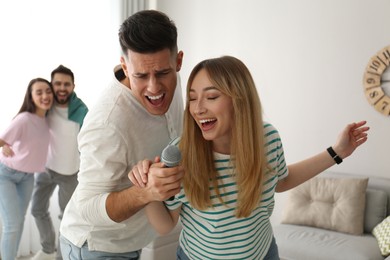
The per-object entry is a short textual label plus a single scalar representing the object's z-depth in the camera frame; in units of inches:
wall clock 128.9
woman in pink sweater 124.1
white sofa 107.0
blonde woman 54.5
